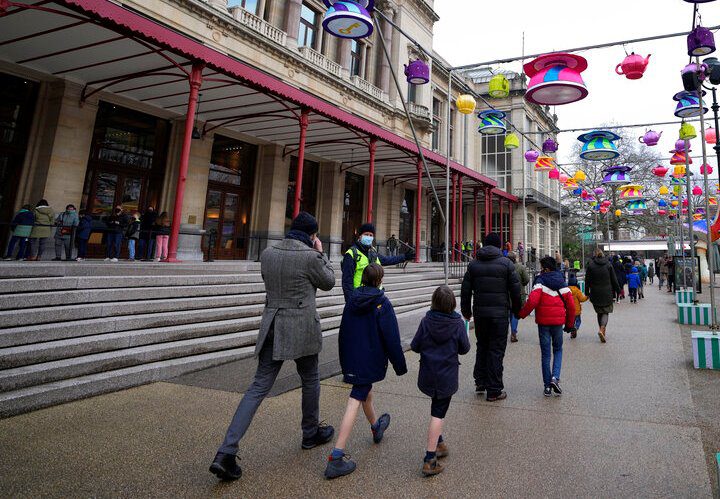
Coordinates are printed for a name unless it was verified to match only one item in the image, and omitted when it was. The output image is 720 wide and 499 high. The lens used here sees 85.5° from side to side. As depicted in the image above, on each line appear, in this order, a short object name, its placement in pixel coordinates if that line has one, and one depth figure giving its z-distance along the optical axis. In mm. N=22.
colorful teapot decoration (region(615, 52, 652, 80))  8258
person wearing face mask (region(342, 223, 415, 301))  5066
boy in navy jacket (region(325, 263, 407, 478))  3123
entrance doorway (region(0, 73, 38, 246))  10242
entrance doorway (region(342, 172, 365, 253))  20781
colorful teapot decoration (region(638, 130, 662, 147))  13648
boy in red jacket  4906
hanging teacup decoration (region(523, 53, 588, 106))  6480
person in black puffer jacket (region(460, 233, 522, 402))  4652
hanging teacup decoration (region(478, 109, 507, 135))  11188
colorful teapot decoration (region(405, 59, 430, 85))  10000
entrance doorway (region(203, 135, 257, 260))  14938
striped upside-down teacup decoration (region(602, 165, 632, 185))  14625
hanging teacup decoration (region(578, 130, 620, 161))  10148
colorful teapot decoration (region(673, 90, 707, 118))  9258
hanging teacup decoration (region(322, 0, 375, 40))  6215
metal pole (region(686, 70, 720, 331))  6829
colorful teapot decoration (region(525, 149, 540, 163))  17406
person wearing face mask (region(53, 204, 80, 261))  9394
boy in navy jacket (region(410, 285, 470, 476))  3025
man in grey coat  3023
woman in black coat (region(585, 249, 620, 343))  8391
